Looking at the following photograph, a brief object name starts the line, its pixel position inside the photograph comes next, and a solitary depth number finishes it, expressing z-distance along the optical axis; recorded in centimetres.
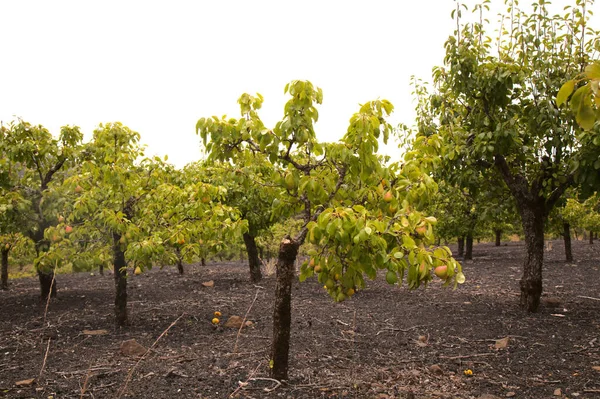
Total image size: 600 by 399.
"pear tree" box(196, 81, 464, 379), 356
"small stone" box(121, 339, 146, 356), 623
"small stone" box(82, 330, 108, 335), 747
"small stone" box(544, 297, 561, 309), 917
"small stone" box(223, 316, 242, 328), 796
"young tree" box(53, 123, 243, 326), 632
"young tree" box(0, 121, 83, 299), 825
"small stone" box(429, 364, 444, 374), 557
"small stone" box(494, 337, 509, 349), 657
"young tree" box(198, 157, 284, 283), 1227
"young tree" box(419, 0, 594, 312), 721
